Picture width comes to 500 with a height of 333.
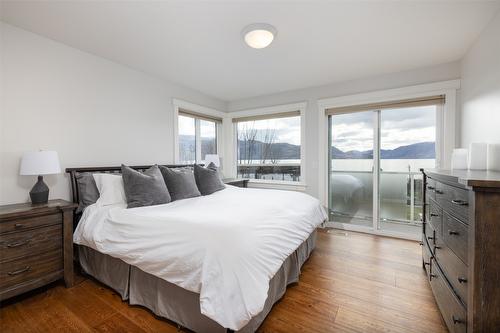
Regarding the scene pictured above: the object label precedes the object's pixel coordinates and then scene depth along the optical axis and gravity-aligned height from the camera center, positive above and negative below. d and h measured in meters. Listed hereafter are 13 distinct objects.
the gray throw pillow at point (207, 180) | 2.99 -0.22
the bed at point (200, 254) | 1.30 -0.64
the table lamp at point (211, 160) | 4.03 +0.07
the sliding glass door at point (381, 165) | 3.38 -0.01
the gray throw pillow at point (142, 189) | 2.22 -0.26
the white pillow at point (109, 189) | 2.30 -0.27
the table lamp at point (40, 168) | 2.04 -0.04
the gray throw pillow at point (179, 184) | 2.58 -0.24
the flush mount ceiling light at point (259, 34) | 2.14 +1.28
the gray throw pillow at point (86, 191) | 2.39 -0.30
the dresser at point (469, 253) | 1.06 -0.48
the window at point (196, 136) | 4.03 +0.56
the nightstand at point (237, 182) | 4.18 -0.34
